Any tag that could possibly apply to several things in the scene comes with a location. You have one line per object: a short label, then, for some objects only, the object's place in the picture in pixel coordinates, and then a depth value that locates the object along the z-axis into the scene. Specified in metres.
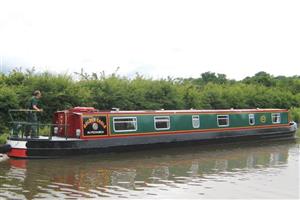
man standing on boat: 13.70
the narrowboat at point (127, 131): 13.50
